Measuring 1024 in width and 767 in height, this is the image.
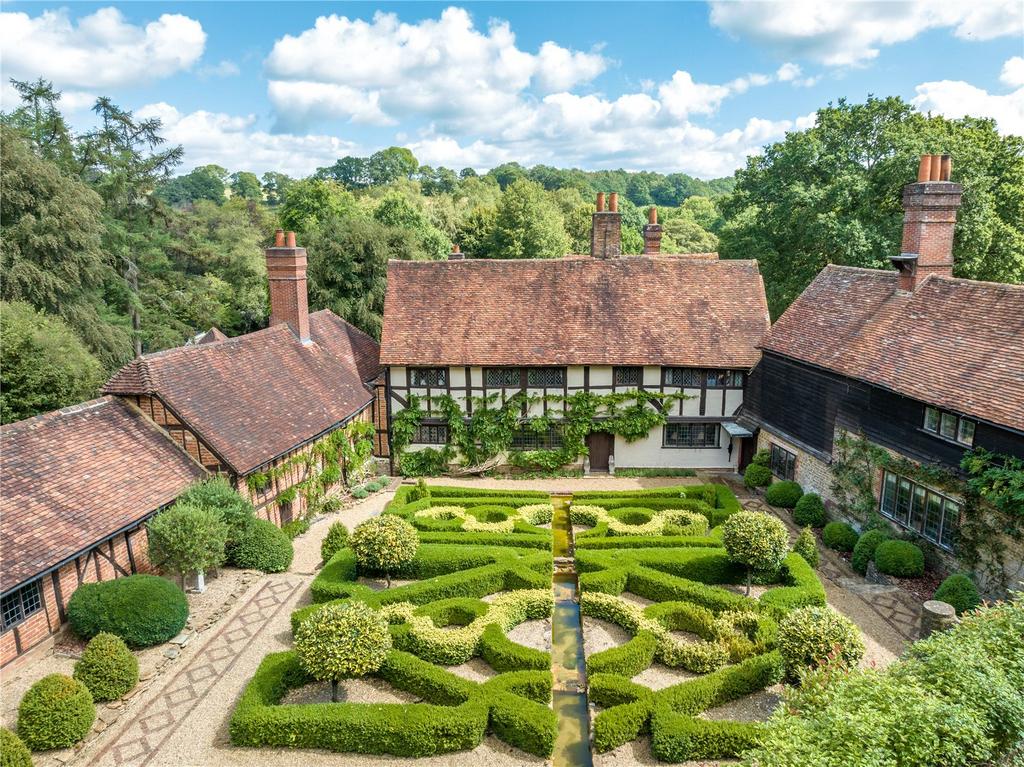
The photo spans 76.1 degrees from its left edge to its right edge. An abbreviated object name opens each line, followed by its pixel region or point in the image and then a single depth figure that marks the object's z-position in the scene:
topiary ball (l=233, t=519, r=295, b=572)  18.44
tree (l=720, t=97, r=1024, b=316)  27.08
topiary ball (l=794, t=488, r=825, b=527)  21.61
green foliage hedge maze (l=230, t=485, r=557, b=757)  12.03
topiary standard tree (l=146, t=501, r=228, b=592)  15.59
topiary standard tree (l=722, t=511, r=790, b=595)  16.48
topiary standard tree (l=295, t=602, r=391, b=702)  12.90
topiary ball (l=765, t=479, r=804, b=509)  22.83
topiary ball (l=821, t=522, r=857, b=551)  19.80
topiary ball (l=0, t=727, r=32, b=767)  10.49
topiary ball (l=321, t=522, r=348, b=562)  19.13
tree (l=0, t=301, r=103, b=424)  24.11
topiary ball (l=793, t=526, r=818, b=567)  18.47
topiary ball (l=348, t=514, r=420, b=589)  17.08
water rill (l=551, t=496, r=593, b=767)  12.59
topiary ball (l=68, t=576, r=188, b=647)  14.20
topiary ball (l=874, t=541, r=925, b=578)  17.41
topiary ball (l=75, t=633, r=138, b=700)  12.94
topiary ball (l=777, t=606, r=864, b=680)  13.00
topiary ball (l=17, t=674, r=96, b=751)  11.55
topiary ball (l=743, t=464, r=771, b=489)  24.81
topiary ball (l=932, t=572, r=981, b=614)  15.40
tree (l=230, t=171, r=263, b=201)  133.16
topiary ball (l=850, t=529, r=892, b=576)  18.42
